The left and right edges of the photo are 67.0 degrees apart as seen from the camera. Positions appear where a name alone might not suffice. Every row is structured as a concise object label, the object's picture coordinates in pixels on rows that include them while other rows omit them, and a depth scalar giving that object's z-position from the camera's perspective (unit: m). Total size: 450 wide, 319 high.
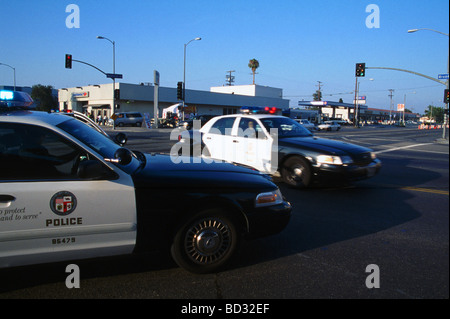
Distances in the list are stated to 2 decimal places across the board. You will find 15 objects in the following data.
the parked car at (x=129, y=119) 40.25
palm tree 80.50
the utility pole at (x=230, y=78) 102.19
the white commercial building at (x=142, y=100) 49.12
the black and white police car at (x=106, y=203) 2.69
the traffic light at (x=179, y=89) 31.90
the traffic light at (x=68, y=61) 27.08
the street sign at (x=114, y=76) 28.14
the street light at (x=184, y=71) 38.96
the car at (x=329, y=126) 42.31
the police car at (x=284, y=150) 6.15
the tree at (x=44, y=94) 55.40
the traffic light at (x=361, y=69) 27.93
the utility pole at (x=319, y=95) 118.19
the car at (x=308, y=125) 37.38
